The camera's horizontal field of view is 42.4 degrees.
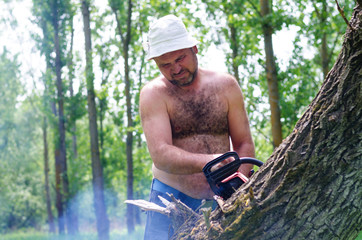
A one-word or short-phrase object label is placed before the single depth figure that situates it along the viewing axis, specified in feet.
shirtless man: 10.64
